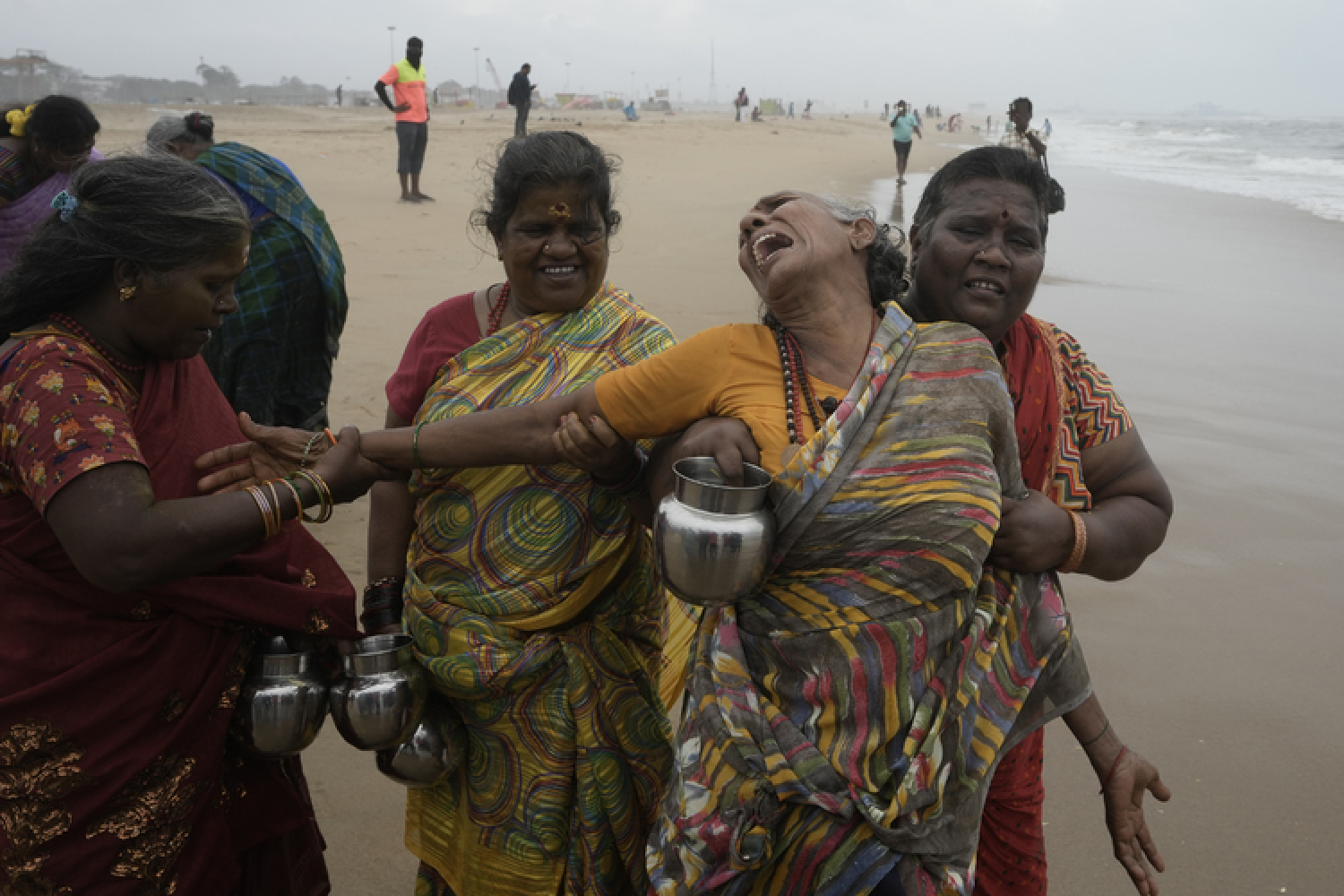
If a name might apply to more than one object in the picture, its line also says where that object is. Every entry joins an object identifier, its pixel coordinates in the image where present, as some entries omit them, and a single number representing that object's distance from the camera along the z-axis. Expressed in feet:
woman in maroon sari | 5.60
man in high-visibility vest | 41.11
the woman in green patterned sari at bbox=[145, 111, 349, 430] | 11.41
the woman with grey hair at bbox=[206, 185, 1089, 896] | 5.23
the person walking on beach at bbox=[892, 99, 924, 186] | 65.57
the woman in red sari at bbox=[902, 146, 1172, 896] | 6.06
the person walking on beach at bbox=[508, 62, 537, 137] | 62.03
